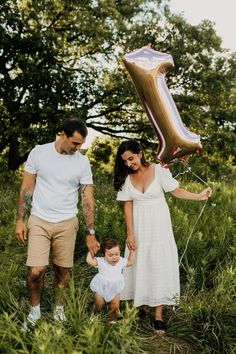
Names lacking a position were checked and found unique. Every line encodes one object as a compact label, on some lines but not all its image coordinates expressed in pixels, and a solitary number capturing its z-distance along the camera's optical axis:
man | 4.31
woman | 4.55
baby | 4.33
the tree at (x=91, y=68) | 13.65
